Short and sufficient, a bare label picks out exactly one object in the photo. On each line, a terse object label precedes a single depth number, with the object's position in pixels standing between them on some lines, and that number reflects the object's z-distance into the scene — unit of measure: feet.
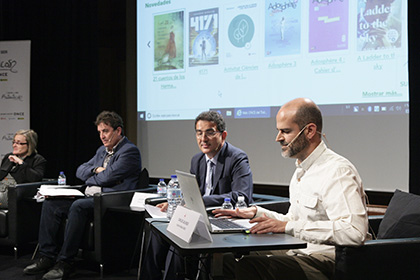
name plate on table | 6.48
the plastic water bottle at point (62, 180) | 16.22
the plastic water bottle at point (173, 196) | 9.18
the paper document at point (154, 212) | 8.76
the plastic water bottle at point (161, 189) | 13.47
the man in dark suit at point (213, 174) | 10.75
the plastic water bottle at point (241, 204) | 9.44
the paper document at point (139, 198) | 12.95
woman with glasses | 16.44
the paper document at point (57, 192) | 13.81
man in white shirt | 6.63
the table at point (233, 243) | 6.05
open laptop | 6.76
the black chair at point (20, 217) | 15.42
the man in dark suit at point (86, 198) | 13.33
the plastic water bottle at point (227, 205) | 8.96
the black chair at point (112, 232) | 13.25
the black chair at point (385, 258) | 6.70
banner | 20.54
